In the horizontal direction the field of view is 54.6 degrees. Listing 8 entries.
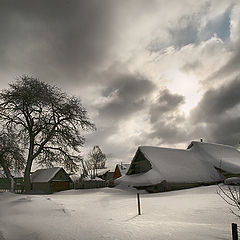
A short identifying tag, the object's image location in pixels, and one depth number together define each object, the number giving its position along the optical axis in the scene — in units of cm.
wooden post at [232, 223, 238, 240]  483
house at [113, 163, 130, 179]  5802
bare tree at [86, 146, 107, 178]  7206
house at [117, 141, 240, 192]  2566
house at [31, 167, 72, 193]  3672
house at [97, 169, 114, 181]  6576
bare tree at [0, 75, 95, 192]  2692
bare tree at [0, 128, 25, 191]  2481
